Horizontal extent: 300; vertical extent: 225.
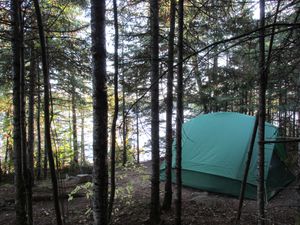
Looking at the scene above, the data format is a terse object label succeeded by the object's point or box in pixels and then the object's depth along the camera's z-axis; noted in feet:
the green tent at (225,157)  26.50
